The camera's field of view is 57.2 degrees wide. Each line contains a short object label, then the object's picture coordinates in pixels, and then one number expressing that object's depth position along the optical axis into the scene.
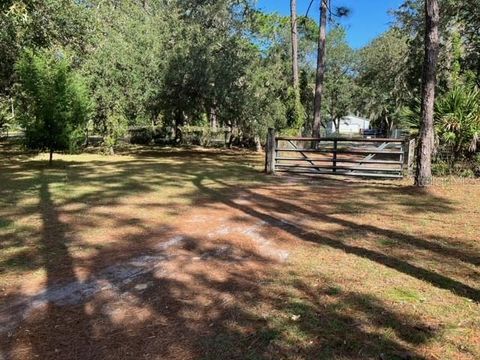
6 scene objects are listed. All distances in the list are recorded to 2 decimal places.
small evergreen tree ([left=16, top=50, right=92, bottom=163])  13.77
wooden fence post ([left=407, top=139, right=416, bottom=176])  11.40
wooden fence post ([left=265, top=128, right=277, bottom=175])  12.38
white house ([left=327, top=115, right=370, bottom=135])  84.78
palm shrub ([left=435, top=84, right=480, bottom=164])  11.25
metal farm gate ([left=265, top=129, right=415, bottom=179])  11.12
